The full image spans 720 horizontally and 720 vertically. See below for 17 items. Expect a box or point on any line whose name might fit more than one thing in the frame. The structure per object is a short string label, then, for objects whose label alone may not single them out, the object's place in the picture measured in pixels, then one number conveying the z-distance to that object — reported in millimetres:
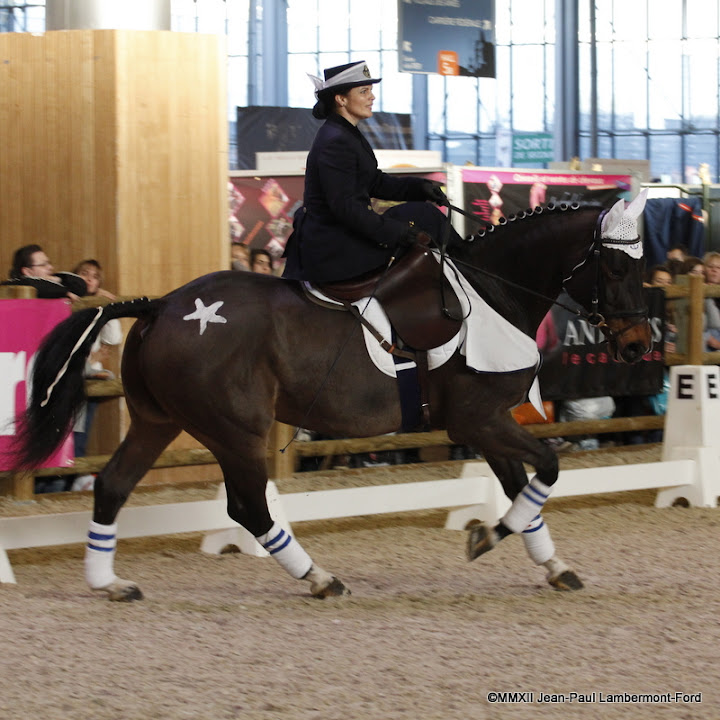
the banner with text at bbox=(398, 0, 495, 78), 29422
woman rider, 9437
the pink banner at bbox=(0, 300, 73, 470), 12301
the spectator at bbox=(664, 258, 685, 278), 20703
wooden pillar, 15656
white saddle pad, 9484
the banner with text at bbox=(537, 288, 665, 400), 17594
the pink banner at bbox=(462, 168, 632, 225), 20594
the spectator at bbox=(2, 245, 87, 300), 13766
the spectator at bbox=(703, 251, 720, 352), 18078
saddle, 9570
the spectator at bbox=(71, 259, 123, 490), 13914
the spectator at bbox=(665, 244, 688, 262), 23570
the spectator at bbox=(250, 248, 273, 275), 18219
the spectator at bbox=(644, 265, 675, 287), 20047
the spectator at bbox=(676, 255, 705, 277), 20344
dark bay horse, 9406
